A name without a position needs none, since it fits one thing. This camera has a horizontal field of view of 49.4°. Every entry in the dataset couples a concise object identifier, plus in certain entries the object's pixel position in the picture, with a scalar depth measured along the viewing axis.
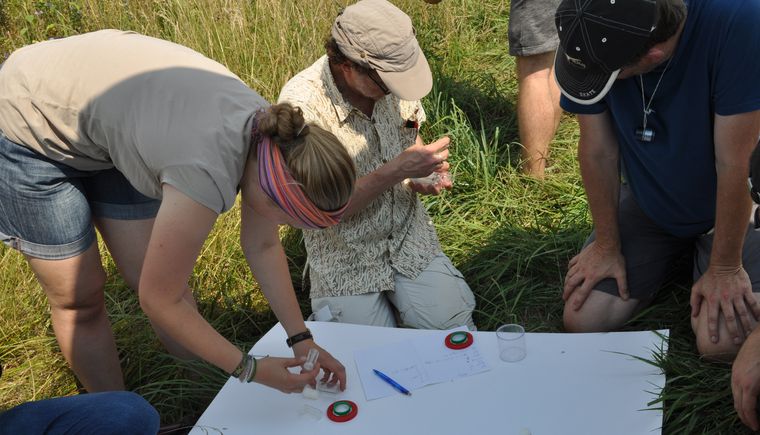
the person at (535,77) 3.79
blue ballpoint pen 2.39
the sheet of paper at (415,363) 2.43
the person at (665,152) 2.29
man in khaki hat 2.76
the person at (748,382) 2.01
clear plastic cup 2.48
